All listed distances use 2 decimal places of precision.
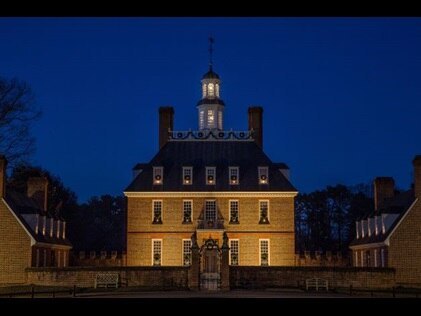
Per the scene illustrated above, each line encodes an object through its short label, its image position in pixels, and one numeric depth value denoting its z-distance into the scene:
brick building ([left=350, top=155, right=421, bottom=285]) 37.69
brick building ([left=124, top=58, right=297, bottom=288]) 47.66
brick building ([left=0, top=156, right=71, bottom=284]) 36.44
